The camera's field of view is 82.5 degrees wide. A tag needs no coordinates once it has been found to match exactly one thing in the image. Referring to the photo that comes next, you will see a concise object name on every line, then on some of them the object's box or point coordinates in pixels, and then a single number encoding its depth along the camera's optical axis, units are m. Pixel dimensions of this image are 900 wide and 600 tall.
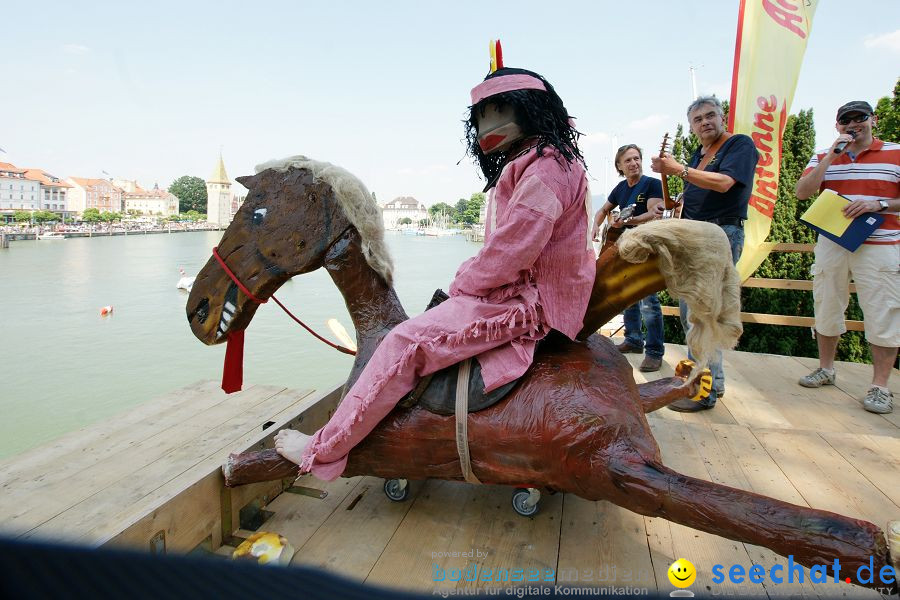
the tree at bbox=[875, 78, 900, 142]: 5.47
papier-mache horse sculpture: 1.27
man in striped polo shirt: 3.08
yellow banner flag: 4.61
